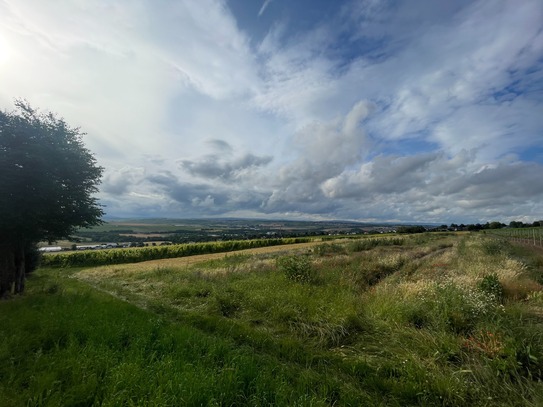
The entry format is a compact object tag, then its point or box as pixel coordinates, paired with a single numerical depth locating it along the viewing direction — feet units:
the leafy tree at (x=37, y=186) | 39.24
